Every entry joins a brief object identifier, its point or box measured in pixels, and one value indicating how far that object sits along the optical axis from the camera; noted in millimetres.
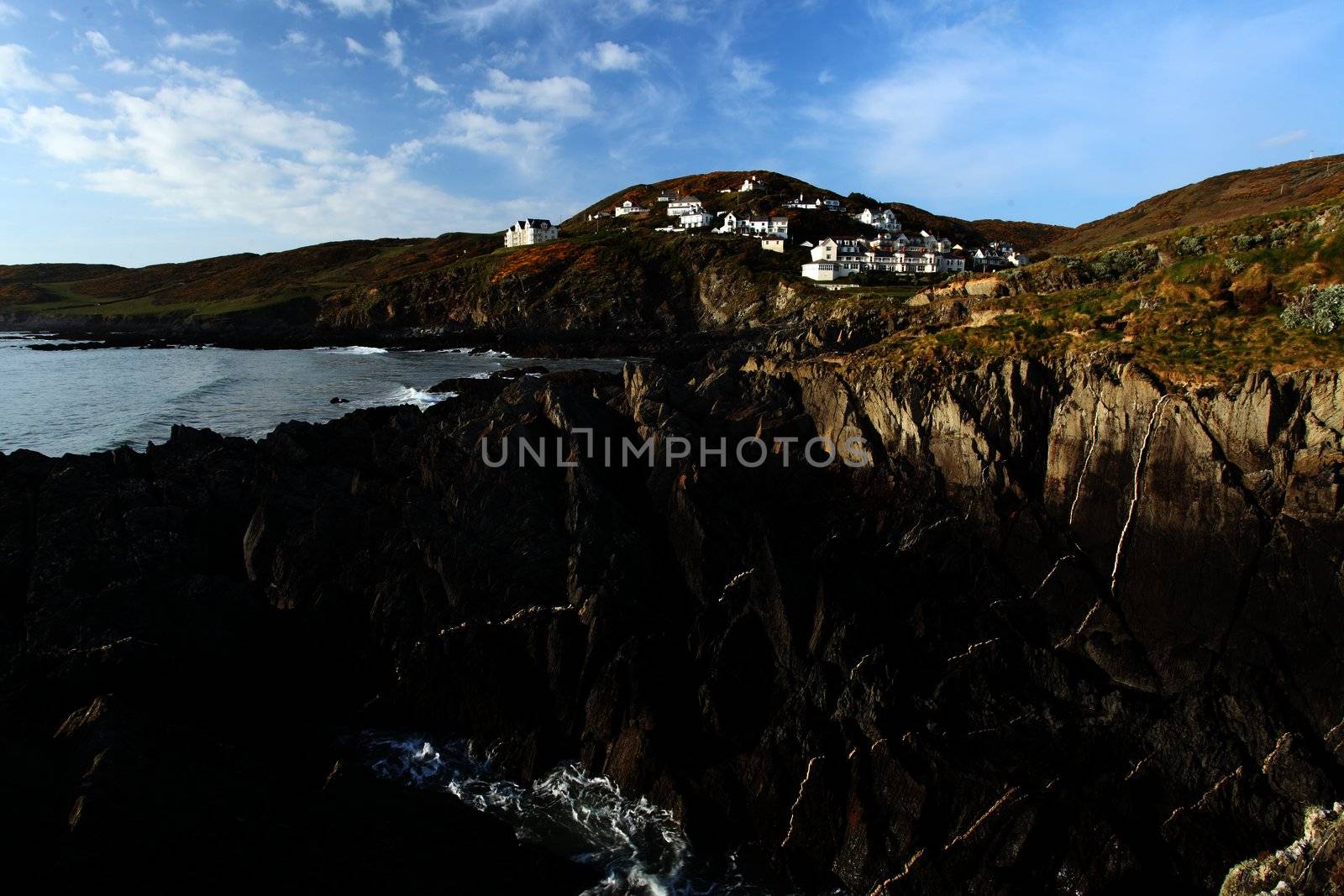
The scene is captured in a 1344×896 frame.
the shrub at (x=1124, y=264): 37188
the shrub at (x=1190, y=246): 34656
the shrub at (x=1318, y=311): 22609
